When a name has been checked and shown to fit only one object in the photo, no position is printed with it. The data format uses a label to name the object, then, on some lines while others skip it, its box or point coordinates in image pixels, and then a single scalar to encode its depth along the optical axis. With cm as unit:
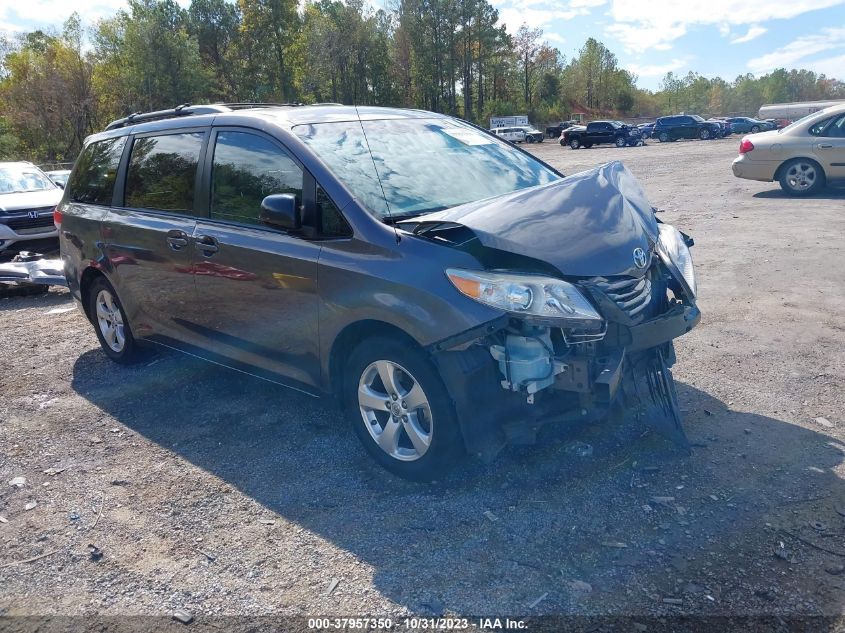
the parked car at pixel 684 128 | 4978
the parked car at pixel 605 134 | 4728
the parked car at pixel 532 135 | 5987
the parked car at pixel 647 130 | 5541
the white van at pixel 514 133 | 5869
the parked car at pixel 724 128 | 5136
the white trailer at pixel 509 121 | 6938
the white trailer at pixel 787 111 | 6700
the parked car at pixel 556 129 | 6450
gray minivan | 338
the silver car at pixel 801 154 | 1255
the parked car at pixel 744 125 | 5658
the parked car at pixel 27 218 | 1096
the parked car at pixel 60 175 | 1881
